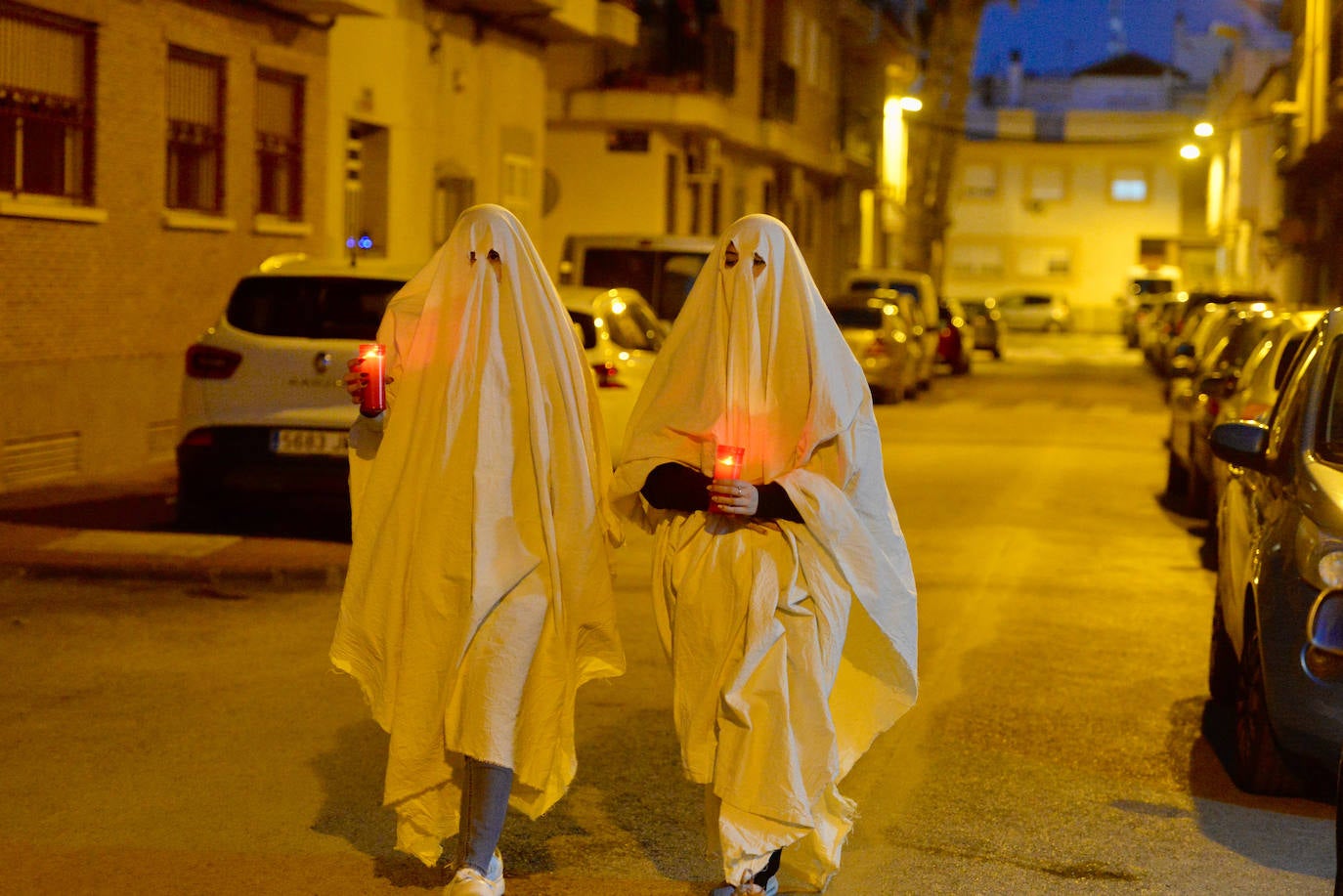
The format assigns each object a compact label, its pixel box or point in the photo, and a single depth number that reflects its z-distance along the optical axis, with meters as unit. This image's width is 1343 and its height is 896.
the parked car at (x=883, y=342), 26.92
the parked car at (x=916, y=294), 30.36
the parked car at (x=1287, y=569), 5.93
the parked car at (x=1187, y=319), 31.86
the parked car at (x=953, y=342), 35.88
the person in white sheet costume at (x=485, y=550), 4.78
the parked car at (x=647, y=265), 22.09
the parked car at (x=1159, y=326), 37.88
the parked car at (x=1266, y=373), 11.77
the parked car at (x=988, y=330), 45.25
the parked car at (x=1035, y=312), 68.75
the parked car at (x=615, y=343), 12.78
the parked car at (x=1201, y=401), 13.62
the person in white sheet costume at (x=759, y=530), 4.67
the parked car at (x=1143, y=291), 56.03
